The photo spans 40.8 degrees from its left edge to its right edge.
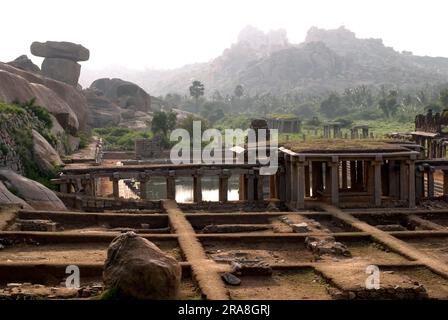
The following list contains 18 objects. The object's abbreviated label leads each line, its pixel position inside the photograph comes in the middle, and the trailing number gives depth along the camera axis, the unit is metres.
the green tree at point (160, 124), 69.25
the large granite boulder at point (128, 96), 86.62
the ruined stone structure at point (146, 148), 58.75
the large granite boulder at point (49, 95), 37.62
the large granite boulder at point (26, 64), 67.36
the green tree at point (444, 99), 90.14
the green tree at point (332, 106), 119.41
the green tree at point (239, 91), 152.25
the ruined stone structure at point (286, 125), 83.44
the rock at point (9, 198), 22.10
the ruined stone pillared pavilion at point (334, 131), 78.25
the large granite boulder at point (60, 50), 74.12
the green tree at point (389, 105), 100.44
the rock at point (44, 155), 28.38
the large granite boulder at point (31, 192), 23.67
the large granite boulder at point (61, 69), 72.31
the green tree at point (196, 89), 118.88
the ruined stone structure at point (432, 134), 45.37
